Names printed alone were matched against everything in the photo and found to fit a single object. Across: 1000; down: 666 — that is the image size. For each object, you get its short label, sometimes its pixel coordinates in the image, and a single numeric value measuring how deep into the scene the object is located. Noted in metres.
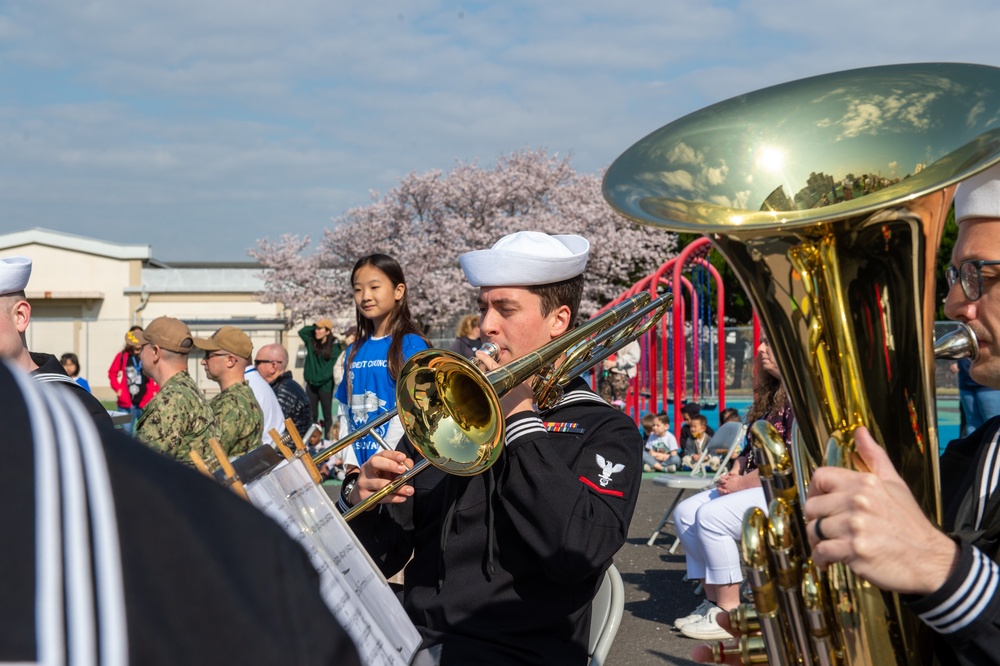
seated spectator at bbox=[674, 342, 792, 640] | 4.60
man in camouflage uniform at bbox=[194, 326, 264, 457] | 5.32
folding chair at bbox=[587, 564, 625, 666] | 2.47
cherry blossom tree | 27.00
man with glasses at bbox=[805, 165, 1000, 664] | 1.28
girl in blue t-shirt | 4.86
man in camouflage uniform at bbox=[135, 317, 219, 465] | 4.57
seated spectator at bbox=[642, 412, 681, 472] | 10.66
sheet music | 1.81
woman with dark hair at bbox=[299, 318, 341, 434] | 11.96
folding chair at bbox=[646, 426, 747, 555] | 6.56
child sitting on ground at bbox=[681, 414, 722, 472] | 10.50
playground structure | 11.59
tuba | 1.44
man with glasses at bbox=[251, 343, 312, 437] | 8.95
